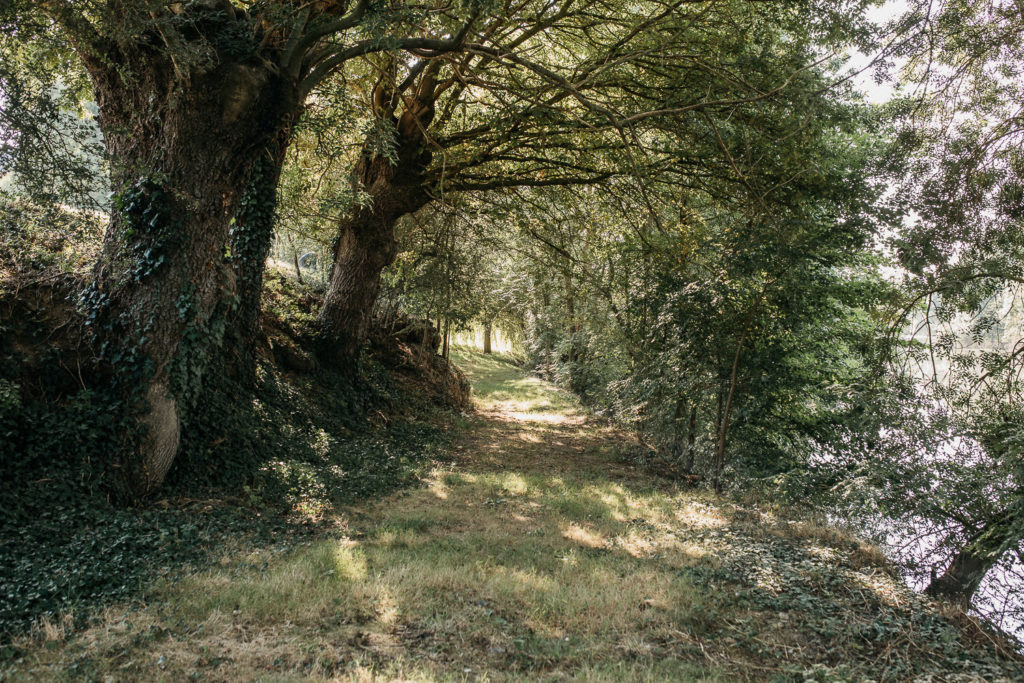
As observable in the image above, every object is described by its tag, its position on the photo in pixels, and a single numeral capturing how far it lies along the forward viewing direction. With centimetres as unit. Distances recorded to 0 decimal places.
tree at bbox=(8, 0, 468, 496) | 633
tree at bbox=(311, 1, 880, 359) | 763
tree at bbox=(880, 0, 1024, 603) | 650
